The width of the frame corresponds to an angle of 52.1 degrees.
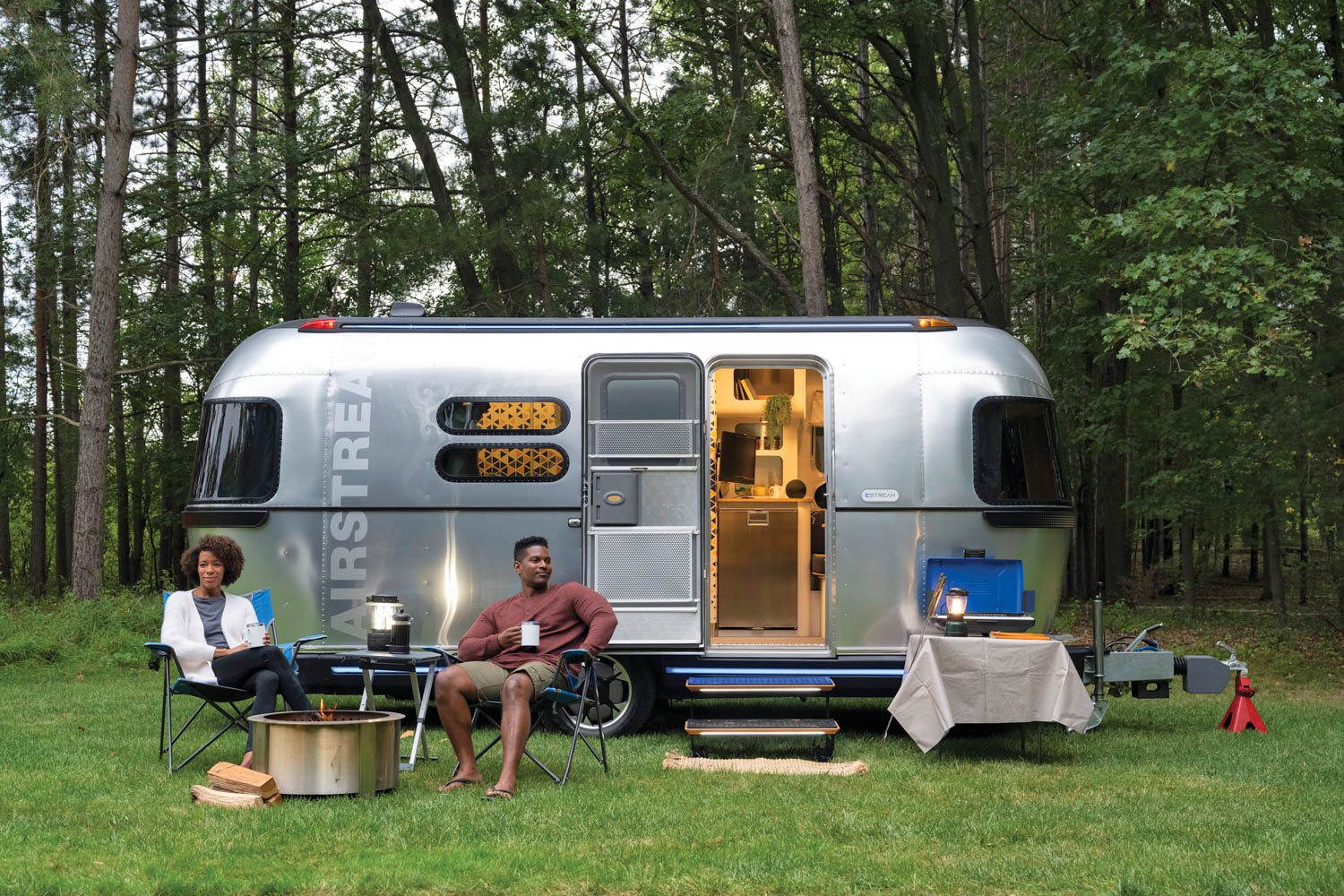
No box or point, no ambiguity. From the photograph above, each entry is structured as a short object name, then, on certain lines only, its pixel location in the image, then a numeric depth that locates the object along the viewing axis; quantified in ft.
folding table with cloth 22.53
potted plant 31.58
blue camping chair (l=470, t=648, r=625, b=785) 20.07
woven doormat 21.53
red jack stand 26.71
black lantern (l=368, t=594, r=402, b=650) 22.09
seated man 19.66
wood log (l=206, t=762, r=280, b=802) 18.10
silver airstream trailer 25.04
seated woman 20.99
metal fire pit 18.45
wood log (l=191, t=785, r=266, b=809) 17.89
